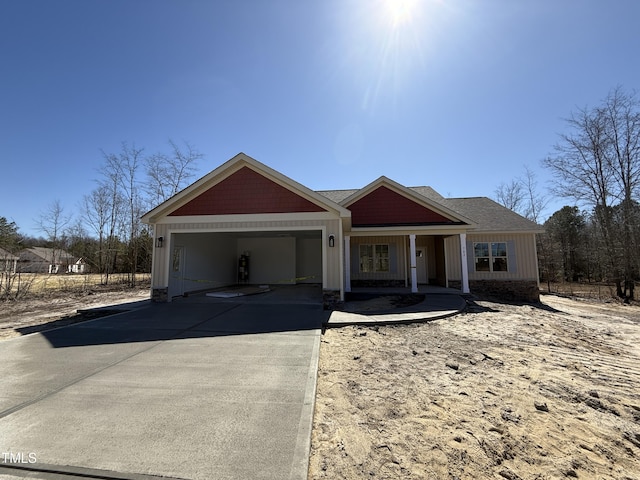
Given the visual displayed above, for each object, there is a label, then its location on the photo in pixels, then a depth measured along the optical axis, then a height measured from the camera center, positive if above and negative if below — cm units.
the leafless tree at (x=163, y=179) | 2227 +702
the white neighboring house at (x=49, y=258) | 3753 +126
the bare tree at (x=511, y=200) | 2911 +676
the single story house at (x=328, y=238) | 977 +132
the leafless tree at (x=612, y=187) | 1728 +509
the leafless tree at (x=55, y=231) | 2314 +296
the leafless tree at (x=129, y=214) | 2181 +436
